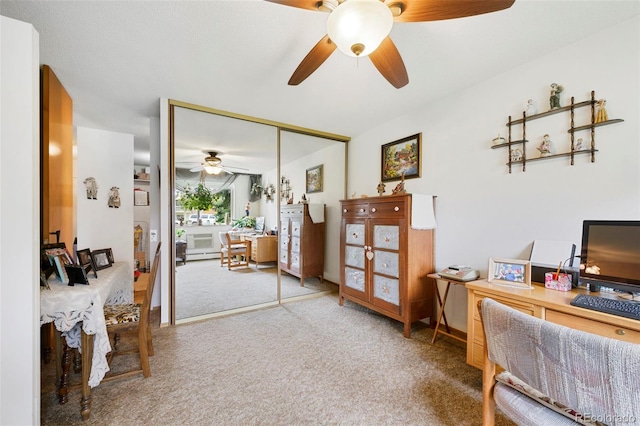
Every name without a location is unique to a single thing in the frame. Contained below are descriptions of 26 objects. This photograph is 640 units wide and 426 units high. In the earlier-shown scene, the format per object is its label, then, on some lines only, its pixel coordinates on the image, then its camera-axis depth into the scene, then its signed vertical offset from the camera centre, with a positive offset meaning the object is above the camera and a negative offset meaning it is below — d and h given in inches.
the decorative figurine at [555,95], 78.7 +35.2
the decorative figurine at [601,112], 70.5 +27.0
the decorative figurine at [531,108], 84.7 +33.4
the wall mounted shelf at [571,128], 72.6 +23.9
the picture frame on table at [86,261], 80.2 -14.9
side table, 95.5 -36.0
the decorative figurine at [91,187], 124.3 +12.1
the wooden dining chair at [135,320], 73.8 -30.4
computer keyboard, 51.1 -19.1
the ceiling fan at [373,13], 46.2 +36.1
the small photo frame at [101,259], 88.0 -15.8
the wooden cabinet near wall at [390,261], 105.8 -20.8
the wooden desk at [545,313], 51.9 -22.6
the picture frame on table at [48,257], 68.7 -11.6
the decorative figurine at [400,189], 121.1 +11.1
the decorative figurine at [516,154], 87.7 +19.5
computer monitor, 58.9 -9.8
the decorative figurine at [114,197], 127.6 +7.6
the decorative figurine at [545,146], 80.7 +20.3
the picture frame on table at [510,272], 74.8 -17.6
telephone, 89.9 -21.1
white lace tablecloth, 60.7 -23.6
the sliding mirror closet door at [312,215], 166.9 -1.4
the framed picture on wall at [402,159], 122.3 +26.7
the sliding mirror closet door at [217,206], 121.4 +3.7
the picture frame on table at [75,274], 68.5 -15.9
